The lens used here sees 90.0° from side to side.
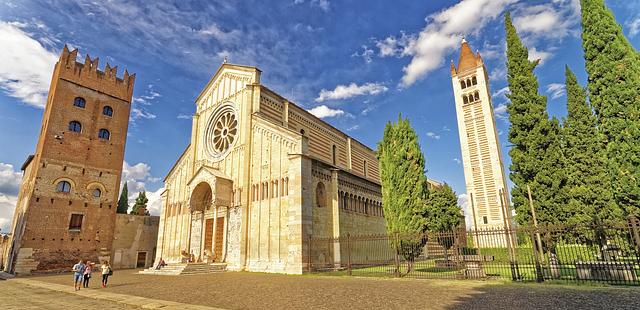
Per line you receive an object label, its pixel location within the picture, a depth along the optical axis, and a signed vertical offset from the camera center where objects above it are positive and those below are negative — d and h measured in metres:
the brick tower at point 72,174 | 26.08 +6.26
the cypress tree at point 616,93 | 10.69 +4.96
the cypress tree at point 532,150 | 13.91 +3.84
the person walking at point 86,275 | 13.91 -1.28
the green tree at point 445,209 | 27.20 +2.53
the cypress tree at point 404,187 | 17.06 +2.87
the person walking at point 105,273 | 14.28 -1.22
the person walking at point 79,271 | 13.34 -1.06
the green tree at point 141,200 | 49.34 +6.61
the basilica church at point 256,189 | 19.58 +3.65
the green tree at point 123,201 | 44.91 +5.95
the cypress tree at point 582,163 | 16.36 +4.14
